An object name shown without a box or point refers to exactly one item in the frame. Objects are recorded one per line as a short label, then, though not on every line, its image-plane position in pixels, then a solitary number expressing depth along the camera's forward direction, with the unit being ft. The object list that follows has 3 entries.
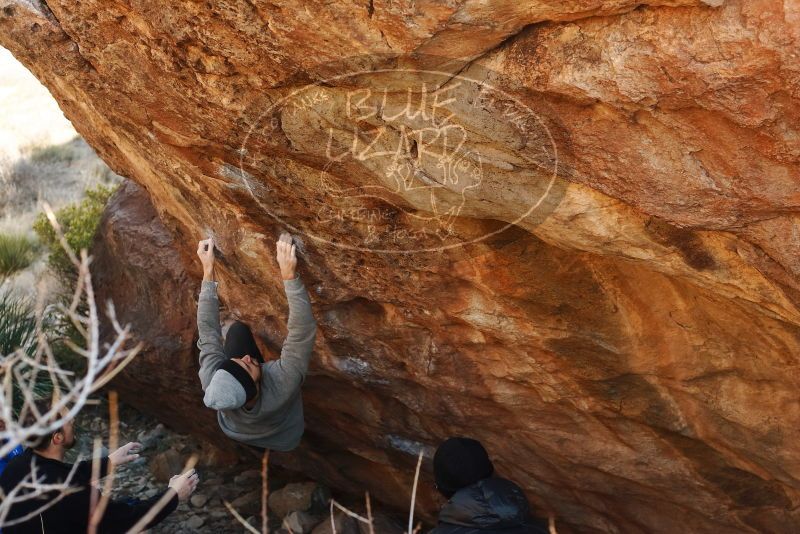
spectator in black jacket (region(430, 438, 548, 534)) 10.08
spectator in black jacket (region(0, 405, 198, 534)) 11.02
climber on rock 12.95
